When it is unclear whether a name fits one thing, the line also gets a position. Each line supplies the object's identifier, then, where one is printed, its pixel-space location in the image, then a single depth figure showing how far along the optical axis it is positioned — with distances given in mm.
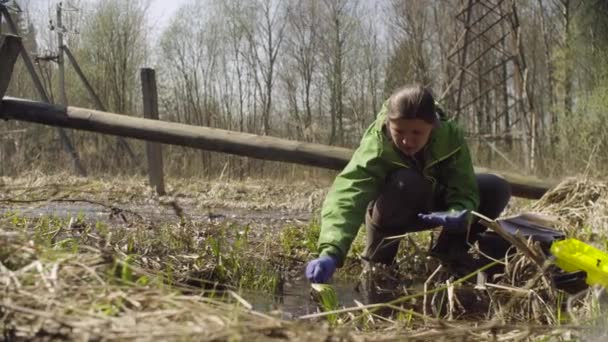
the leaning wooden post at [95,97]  11847
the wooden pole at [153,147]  6211
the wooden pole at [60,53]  15680
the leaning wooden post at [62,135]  10047
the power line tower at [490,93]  20266
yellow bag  1932
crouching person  2303
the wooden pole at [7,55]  3791
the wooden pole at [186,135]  3848
